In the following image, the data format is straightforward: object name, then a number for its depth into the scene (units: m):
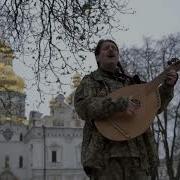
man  3.52
